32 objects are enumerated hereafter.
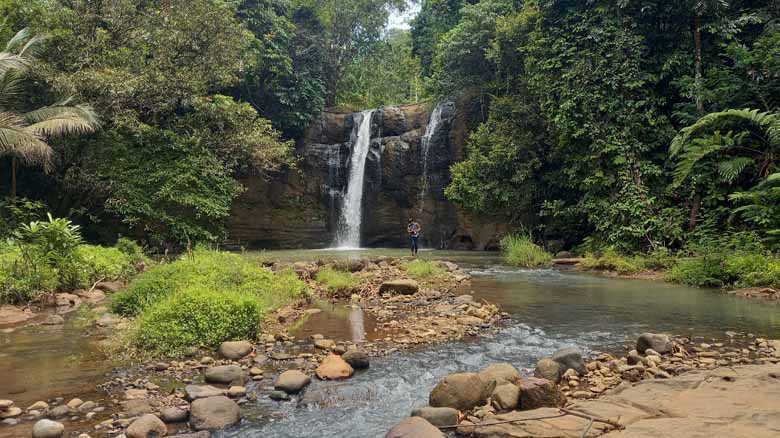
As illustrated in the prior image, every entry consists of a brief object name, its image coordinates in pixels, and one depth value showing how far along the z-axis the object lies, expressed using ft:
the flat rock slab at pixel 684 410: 11.40
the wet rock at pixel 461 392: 14.65
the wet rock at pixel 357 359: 18.49
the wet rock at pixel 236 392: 15.87
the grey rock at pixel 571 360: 17.43
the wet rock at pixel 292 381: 16.31
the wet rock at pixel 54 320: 26.33
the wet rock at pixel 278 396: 15.83
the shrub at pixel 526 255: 52.31
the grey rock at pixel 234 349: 19.51
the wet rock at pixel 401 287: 33.27
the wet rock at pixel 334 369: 17.57
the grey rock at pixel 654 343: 19.25
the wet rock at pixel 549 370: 16.71
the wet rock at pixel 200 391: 15.23
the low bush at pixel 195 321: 20.33
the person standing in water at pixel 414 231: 59.26
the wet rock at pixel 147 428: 12.79
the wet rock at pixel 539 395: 14.17
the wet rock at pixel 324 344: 21.17
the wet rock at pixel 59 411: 14.25
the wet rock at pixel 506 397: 14.24
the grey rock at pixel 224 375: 16.89
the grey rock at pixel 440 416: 13.33
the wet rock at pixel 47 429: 12.67
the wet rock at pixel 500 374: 15.69
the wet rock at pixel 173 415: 13.97
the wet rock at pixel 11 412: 14.15
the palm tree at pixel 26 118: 41.81
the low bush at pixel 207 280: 26.50
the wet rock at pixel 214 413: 13.67
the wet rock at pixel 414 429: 11.92
